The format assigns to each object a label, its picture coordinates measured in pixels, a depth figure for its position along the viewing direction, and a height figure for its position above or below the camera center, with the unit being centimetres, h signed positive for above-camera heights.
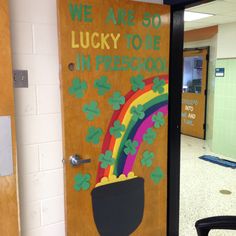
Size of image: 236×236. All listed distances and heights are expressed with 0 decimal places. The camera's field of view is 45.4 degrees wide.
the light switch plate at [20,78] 167 +0
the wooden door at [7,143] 155 -37
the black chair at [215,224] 145 -75
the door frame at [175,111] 219 -26
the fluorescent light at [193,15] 420 +96
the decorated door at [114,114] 179 -24
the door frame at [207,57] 577 +44
